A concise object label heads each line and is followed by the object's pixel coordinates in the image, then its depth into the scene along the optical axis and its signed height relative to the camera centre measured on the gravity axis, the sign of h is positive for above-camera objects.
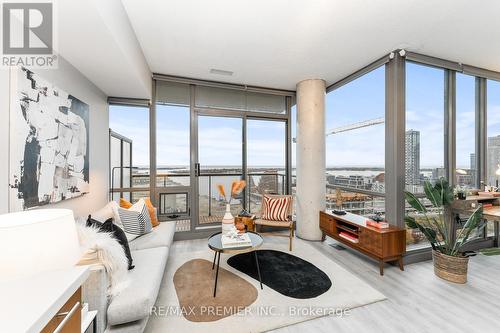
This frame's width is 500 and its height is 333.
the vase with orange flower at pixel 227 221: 2.58 -0.69
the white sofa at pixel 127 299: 1.32 -0.93
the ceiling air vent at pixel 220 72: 3.32 +1.54
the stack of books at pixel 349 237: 2.88 -1.01
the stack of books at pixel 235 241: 2.24 -0.83
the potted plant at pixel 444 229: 2.33 -0.77
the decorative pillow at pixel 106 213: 2.44 -0.58
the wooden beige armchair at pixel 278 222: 3.27 -0.91
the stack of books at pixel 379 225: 2.60 -0.74
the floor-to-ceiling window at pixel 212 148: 3.68 +0.36
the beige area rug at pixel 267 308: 1.72 -1.31
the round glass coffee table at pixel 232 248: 2.17 -0.87
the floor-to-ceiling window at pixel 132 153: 3.50 +0.23
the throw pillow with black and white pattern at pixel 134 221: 2.64 -0.71
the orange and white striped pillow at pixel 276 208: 3.58 -0.74
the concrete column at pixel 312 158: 3.67 +0.15
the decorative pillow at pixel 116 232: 1.85 -0.60
